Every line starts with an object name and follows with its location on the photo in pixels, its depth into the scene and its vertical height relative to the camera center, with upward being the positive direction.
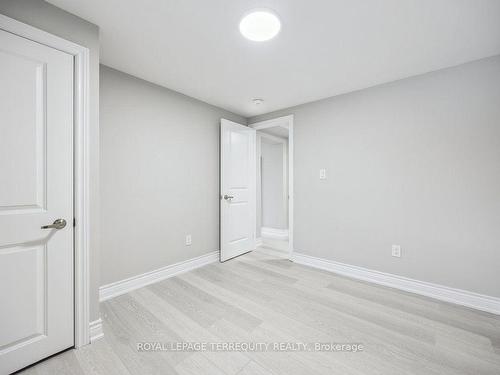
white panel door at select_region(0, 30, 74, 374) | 1.27 -0.09
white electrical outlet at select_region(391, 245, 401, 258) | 2.42 -0.73
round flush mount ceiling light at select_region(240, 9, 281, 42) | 1.52 +1.21
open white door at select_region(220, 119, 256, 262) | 3.24 -0.05
